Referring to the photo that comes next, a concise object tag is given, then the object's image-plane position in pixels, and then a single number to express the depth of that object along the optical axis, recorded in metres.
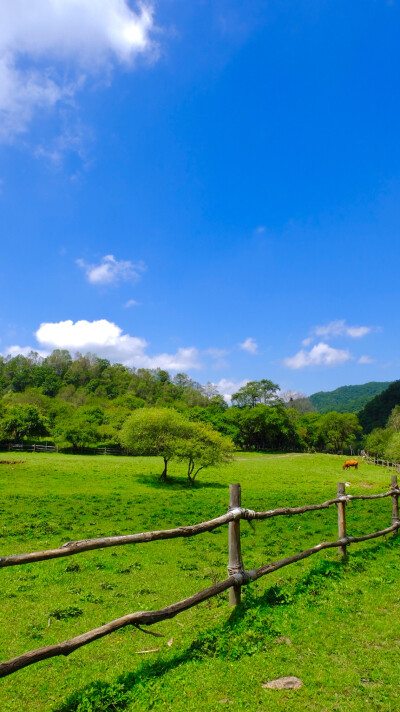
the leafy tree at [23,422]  63.19
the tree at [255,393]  109.06
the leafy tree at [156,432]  34.07
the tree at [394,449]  50.56
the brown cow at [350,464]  48.66
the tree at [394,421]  86.14
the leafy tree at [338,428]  96.00
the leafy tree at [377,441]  81.25
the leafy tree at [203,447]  31.80
